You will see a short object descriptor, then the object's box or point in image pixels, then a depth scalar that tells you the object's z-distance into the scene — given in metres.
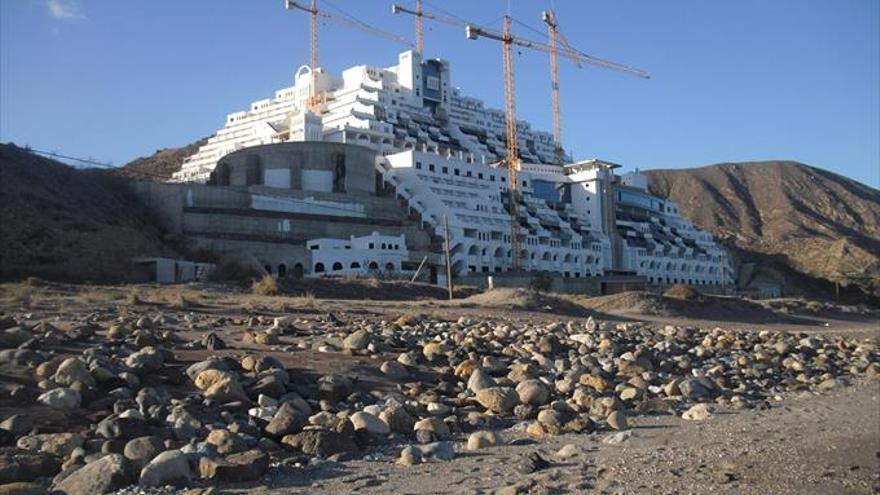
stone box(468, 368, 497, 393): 12.81
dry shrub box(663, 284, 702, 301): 46.58
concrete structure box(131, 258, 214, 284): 48.22
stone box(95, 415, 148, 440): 8.70
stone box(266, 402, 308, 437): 9.46
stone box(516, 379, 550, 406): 12.34
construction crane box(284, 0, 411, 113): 129.50
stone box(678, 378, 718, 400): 14.31
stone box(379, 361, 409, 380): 13.57
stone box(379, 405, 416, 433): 10.38
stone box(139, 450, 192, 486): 7.55
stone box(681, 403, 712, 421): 12.41
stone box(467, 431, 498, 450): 9.73
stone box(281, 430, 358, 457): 9.03
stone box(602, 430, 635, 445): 10.37
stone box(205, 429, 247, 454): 8.62
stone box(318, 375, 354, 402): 11.66
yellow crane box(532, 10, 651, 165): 130.62
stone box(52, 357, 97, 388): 10.35
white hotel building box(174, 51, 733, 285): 82.25
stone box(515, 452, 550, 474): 8.63
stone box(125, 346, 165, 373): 11.48
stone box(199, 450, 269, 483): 7.85
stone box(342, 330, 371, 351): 15.38
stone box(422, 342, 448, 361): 15.52
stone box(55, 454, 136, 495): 7.26
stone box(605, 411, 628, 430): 11.30
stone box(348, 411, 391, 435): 10.05
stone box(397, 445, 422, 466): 8.94
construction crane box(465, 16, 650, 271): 86.19
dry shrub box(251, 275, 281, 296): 36.72
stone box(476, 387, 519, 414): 11.88
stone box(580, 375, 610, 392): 14.11
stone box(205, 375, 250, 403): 10.43
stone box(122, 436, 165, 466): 8.16
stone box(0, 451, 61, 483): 7.40
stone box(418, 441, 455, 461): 9.20
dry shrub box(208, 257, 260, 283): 49.58
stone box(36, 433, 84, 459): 8.17
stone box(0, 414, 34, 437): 8.63
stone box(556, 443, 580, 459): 9.40
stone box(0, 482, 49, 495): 6.80
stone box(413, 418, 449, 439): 10.27
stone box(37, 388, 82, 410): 9.59
